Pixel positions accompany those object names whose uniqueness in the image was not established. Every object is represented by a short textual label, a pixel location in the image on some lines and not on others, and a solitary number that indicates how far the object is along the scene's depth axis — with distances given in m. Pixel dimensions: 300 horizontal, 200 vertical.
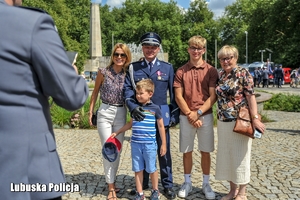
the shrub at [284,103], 15.52
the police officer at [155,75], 4.43
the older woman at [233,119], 4.23
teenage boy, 4.46
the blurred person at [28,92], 1.59
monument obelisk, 32.19
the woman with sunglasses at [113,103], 4.50
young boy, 4.20
